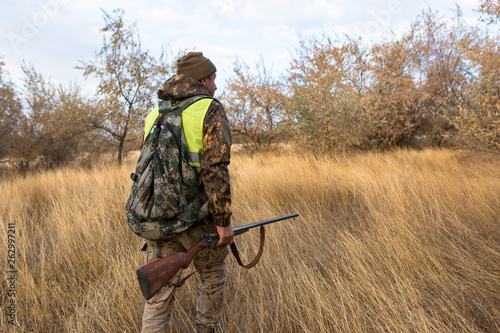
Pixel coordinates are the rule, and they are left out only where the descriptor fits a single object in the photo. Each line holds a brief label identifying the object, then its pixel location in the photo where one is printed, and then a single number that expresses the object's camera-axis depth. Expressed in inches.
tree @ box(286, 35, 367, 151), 291.1
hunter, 59.9
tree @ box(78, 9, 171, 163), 327.0
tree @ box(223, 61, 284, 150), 451.2
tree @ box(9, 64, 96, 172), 354.9
